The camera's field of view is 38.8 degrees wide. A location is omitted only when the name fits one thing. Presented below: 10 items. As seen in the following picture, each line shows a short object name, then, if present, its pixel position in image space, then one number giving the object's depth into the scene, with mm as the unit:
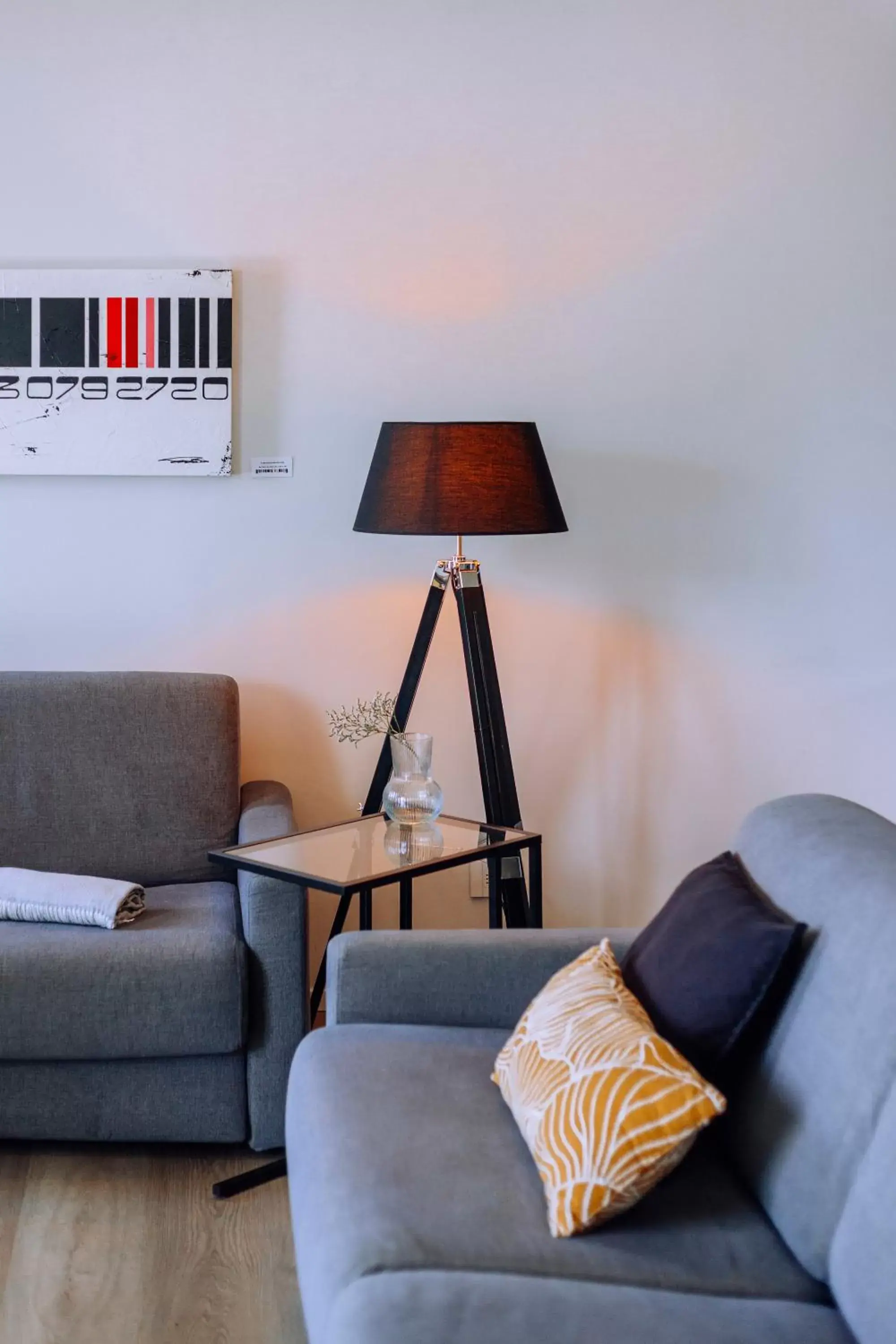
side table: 2334
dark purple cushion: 1609
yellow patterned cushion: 1446
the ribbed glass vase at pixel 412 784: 2621
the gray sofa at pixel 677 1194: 1307
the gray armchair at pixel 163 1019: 2316
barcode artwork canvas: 3025
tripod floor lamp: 2553
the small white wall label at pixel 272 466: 3104
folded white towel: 2445
